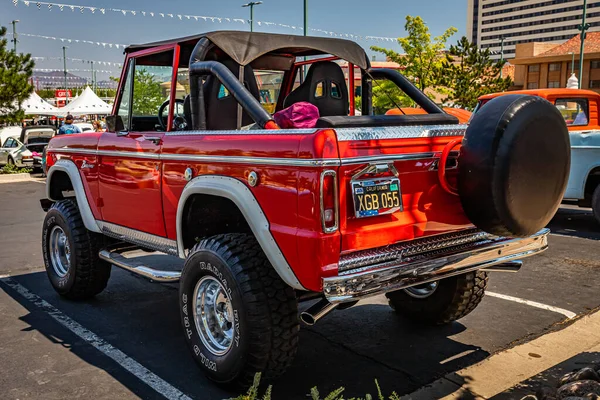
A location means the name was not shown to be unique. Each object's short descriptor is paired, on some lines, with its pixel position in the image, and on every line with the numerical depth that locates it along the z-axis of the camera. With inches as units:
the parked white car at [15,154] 828.6
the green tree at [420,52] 1156.5
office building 6963.6
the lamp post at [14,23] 1616.1
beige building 2310.2
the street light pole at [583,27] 1323.1
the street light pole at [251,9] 1016.9
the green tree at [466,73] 1212.5
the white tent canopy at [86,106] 1244.7
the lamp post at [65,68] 1955.7
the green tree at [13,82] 896.9
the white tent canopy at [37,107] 1289.4
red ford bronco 131.4
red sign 2023.9
